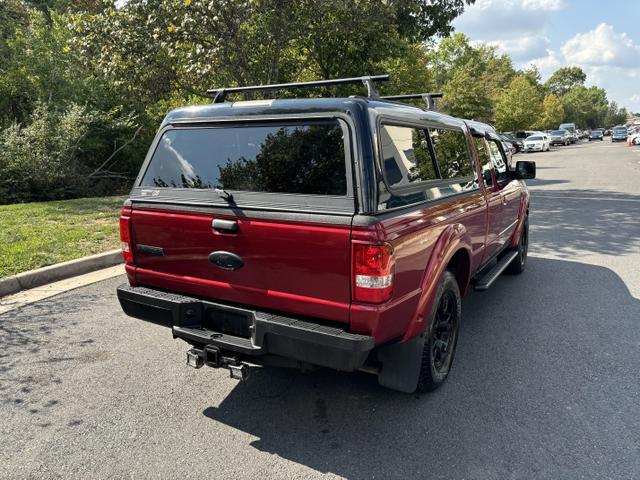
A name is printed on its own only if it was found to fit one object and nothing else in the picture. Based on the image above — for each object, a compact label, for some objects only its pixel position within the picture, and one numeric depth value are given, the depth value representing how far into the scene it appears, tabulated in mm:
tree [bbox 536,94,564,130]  73312
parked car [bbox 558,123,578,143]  58028
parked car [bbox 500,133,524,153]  32778
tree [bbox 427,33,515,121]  29269
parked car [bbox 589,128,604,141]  76050
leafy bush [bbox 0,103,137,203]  12352
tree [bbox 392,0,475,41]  11977
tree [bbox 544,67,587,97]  134875
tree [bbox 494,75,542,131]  50375
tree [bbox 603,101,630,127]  145488
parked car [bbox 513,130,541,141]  42341
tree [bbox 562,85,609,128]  112125
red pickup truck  2555
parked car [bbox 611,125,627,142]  59562
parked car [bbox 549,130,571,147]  48094
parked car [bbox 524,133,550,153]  37469
